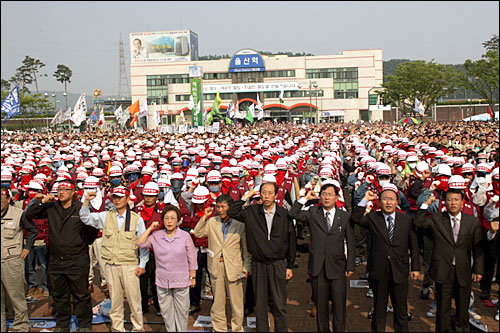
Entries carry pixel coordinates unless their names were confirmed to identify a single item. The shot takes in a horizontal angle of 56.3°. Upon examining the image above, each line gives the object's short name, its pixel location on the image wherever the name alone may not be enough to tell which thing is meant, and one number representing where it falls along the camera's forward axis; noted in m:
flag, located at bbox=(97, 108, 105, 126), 34.65
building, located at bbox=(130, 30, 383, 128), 69.75
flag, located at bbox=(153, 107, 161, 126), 34.62
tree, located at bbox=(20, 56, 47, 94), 79.25
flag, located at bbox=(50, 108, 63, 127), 30.42
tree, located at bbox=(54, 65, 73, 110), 83.38
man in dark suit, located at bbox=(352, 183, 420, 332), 5.62
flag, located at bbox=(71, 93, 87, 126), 27.77
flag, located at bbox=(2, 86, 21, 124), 22.08
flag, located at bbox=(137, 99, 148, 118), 32.81
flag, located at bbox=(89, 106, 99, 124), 38.11
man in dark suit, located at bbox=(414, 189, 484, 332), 5.57
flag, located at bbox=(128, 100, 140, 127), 32.41
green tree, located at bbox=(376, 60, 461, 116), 48.53
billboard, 77.06
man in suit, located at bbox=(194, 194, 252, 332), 5.94
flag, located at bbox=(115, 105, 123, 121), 35.03
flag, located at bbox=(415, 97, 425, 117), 34.10
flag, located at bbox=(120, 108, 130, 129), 35.97
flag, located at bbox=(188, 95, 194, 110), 34.38
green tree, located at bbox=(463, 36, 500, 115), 32.25
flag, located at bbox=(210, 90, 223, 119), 36.30
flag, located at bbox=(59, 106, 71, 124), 30.35
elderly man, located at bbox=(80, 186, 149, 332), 5.93
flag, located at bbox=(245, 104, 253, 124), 35.40
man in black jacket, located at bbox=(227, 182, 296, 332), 5.72
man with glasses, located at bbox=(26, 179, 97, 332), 6.11
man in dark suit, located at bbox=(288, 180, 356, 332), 5.60
